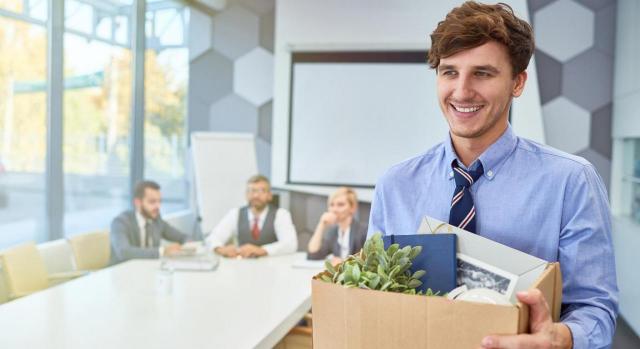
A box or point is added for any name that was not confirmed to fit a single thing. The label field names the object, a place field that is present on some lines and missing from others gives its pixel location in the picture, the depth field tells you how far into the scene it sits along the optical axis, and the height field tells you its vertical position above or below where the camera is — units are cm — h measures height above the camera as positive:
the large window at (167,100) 606 +40
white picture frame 92 -20
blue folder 97 -18
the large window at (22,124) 400 +8
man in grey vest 451 -60
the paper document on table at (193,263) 351 -71
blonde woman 406 -57
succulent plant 89 -19
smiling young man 101 -6
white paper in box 93 -17
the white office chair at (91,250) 403 -77
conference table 225 -74
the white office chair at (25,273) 334 -78
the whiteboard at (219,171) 561 -28
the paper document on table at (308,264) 366 -73
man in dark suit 414 -66
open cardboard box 81 -23
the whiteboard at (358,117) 571 +26
